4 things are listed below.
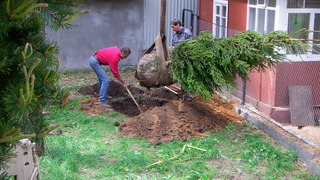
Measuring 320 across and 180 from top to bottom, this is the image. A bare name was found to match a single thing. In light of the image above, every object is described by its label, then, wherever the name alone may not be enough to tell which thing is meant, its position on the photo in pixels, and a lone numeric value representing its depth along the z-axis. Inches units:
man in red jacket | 340.5
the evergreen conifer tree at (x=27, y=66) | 70.9
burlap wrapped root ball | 286.5
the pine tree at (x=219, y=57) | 253.4
